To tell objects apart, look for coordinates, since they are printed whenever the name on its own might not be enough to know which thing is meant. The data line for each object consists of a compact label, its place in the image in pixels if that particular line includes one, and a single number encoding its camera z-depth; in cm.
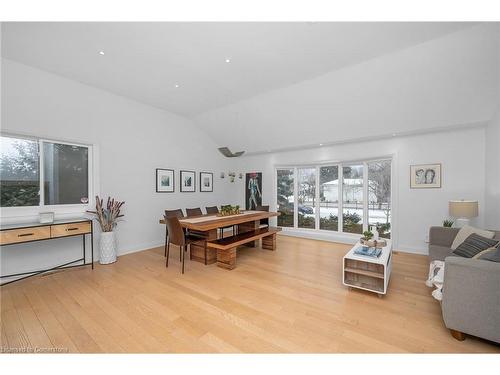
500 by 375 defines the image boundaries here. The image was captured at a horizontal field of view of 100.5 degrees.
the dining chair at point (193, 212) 450
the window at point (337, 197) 481
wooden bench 339
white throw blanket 205
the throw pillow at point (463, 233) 277
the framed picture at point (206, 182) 590
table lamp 328
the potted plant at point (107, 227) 362
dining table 328
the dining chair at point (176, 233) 327
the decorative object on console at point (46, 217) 294
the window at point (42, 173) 302
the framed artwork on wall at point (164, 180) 480
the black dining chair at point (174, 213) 422
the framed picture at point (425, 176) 405
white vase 362
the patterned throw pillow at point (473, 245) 229
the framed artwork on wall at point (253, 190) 659
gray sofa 159
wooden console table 259
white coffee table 247
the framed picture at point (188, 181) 538
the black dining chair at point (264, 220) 542
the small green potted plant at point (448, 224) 358
